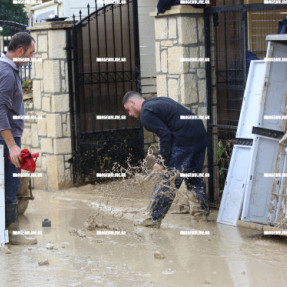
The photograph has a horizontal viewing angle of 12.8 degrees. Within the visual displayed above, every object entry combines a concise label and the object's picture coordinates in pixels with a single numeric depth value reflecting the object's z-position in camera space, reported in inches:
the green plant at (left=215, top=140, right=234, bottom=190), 673.7
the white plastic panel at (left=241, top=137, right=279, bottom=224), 563.6
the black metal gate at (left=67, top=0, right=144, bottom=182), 792.4
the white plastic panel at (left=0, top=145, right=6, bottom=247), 521.3
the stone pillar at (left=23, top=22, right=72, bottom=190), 775.3
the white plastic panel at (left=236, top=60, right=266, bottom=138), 585.3
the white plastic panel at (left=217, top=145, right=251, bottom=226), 594.1
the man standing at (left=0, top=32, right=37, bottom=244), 518.7
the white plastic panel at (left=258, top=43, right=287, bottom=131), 560.7
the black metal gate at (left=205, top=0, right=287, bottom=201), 652.0
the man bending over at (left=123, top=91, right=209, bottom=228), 573.0
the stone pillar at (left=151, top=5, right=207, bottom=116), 641.4
